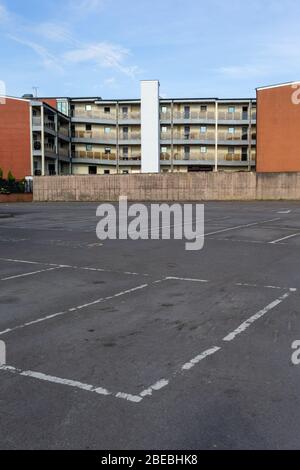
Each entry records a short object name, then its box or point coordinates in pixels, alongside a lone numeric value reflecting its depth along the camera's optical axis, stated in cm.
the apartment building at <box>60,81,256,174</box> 6656
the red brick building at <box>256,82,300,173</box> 4597
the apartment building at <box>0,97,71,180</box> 5744
